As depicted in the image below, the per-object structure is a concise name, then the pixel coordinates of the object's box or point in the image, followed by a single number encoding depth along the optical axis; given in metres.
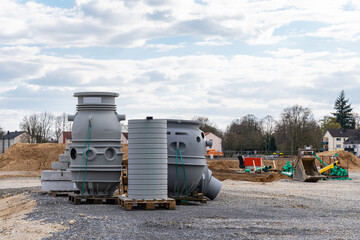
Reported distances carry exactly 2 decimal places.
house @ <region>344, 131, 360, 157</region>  104.54
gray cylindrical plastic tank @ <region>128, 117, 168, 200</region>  11.74
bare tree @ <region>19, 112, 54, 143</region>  78.50
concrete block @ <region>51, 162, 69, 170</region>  16.38
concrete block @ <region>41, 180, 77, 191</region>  15.96
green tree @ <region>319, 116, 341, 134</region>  120.78
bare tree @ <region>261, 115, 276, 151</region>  94.97
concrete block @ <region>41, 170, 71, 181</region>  15.98
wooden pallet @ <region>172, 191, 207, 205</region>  13.13
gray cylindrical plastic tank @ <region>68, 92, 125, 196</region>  12.98
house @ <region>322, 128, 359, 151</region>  113.56
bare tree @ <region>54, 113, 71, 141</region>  87.00
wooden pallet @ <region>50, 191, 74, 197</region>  15.59
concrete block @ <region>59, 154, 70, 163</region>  16.53
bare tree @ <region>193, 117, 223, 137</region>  96.80
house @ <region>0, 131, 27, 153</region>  123.56
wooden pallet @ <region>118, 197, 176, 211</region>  11.38
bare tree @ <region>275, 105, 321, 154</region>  85.50
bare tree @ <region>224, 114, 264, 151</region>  91.56
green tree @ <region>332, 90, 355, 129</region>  123.00
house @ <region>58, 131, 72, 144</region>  87.72
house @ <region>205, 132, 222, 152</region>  98.06
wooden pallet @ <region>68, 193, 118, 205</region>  12.68
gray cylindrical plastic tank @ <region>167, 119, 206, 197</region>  13.12
